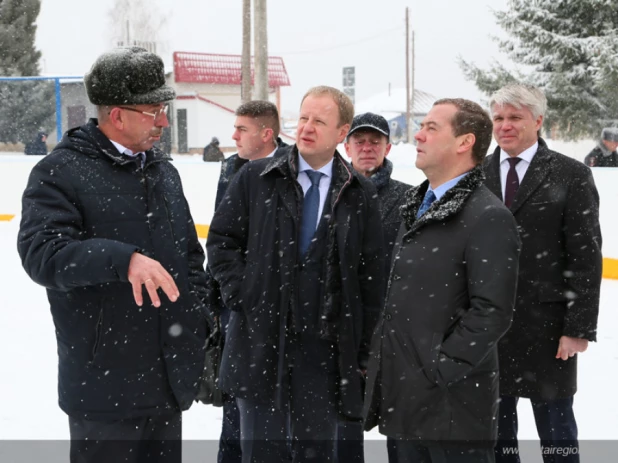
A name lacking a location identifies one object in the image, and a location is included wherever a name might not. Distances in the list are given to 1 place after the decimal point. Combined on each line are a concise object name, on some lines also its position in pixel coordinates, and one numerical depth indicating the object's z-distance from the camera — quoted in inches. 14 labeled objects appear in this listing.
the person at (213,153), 653.9
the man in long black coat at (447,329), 91.5
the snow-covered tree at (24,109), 530.9
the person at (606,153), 376.2
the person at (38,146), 523.8
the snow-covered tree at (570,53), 722.2
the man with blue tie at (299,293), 110.0
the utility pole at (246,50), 789.9
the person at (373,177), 133.5
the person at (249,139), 142.1
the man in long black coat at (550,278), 122.3
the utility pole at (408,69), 1639.0
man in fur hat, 86.9
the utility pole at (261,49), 575.5
